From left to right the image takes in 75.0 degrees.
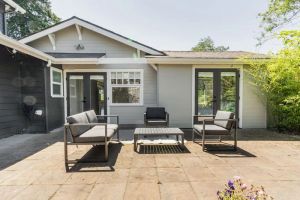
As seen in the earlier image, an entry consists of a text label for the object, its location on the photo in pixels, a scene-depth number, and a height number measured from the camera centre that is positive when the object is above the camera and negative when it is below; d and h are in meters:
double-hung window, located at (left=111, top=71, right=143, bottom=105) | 7.93 +0.33
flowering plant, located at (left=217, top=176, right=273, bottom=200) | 1.60 -0.85
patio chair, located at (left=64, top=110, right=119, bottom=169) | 3.71 -0.80
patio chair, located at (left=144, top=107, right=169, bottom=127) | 6.81 -0.67
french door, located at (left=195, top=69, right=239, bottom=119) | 7.52 +0.16
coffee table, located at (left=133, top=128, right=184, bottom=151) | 4.52 -0.88
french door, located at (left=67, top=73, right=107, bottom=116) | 8.00 +0.14
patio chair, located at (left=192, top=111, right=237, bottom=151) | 4.54 -0.80
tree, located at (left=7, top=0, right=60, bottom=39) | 19.06 +7.57
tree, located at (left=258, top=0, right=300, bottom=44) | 10.04 +4.62
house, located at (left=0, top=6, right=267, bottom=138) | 6.93 +0.61
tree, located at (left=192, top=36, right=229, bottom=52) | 39.06 +10.29
